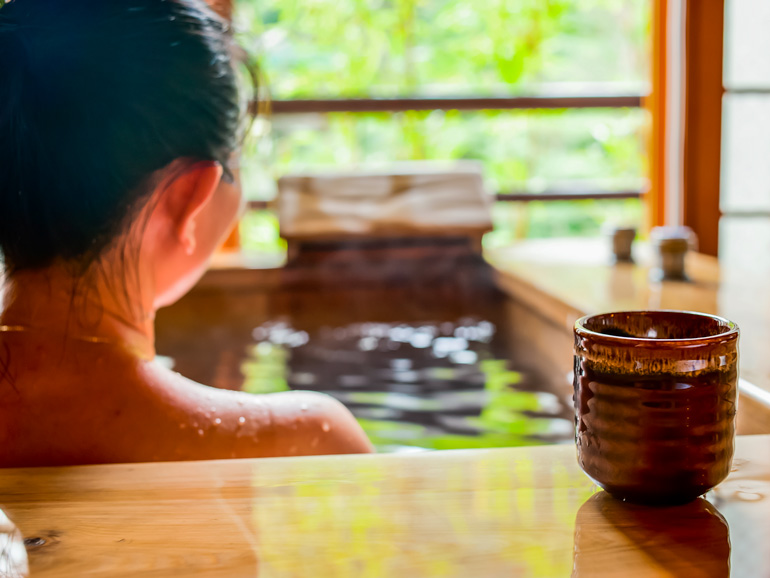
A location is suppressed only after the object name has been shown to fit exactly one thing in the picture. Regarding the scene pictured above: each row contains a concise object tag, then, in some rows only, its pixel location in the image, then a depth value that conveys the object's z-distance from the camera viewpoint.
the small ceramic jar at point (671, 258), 1.92
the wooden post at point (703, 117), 3.62
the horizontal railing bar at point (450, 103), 3.56
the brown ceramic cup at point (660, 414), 0.55
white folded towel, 2.58
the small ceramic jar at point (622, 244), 2.32
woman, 0.75
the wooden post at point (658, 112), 3.74
